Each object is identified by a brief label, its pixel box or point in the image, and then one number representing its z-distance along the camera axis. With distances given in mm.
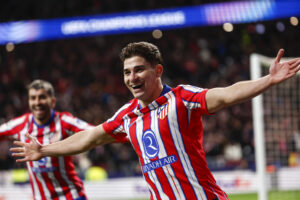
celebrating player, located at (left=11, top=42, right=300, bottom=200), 6262
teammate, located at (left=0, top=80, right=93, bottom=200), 10102
